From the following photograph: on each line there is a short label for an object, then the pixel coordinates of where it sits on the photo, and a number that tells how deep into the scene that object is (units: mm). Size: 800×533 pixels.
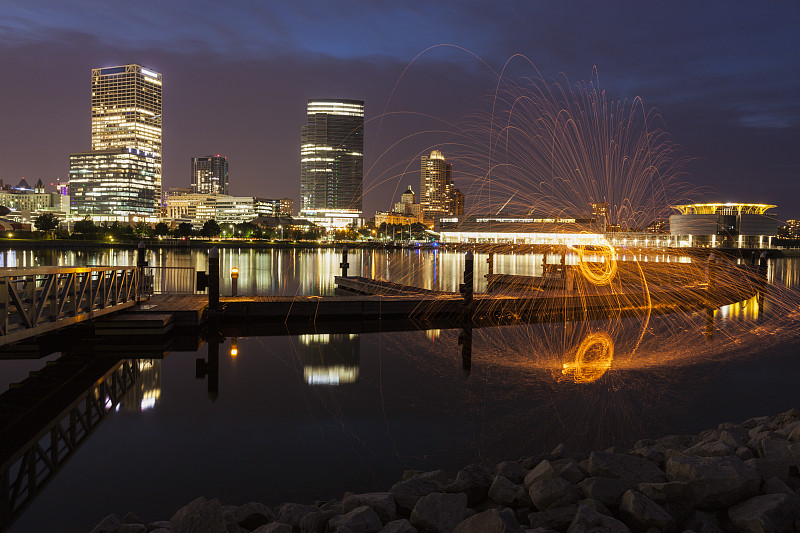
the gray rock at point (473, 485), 5898
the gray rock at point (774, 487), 5406
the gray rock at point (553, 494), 5386
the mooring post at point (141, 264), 18988
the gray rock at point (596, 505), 5083
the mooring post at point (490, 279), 34509
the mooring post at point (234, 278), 22427
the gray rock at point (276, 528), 4899
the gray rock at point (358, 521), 4996
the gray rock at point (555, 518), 5172
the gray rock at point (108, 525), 5113
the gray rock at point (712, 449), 6239
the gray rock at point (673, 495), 5246
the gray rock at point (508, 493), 5672
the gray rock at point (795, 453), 6014
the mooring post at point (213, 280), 18984
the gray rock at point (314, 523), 5211
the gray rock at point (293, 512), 5473
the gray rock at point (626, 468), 5754
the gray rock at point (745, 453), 6481
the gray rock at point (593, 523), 4672
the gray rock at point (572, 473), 5848
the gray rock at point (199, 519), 4859
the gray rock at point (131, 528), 5125
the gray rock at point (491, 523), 4559
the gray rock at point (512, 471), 6207
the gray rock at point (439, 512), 5125
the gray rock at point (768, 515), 4788
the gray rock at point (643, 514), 4922
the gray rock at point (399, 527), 4867
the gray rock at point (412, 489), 5684
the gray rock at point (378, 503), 5445
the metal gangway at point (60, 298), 10164
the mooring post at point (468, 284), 21422
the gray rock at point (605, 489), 5324
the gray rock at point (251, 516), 5445
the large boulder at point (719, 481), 5289
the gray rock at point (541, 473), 5688
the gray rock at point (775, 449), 6165
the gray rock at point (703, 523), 4977
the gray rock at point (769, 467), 5895
